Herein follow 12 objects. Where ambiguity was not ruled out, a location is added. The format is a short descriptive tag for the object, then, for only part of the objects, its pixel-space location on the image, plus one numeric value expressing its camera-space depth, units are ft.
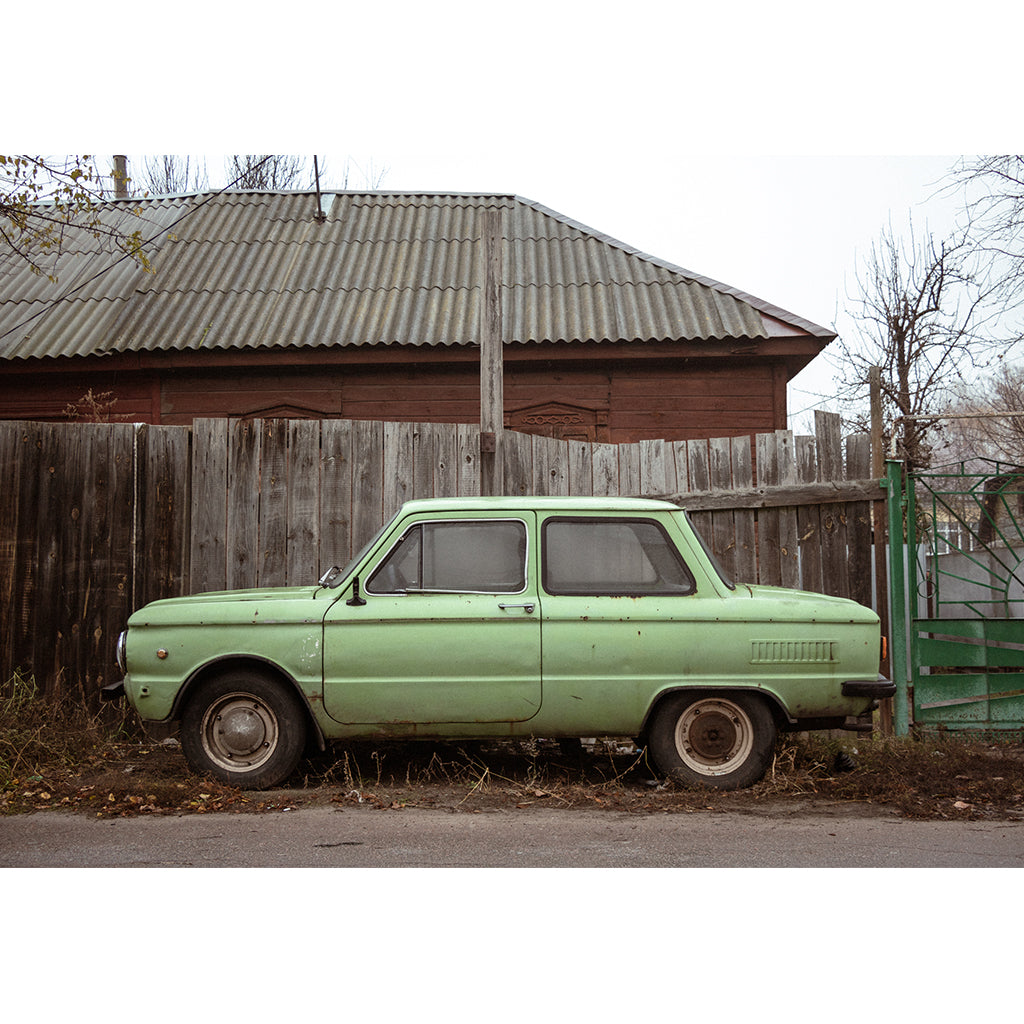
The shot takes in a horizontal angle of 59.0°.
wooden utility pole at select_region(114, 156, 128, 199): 82.86
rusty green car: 16.28
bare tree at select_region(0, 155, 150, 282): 20.34
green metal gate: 19.83
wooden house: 36.09
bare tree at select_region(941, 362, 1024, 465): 56.40
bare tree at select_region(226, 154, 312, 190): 86.63
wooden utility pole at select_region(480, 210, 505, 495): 22.39
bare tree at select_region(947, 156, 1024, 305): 38.73
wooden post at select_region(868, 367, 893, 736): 19.95
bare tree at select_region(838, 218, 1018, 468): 54.29
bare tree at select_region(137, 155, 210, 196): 94.89
